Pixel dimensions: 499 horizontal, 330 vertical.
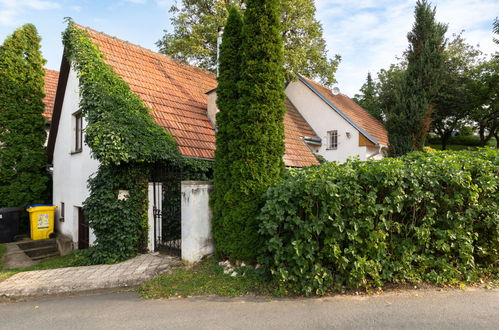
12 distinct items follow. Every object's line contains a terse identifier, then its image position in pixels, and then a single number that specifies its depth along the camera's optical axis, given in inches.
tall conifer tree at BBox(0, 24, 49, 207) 440.8
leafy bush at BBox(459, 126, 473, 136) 1109.5
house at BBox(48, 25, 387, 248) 338.6
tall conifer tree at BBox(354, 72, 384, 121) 915.4
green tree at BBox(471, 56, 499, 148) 802.8
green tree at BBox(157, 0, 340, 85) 558.6
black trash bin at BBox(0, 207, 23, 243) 409.7
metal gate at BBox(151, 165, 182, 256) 279.7
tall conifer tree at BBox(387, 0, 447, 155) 645.3
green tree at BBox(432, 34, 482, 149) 839.1
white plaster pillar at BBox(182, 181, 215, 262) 234.4
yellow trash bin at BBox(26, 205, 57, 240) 412.8
